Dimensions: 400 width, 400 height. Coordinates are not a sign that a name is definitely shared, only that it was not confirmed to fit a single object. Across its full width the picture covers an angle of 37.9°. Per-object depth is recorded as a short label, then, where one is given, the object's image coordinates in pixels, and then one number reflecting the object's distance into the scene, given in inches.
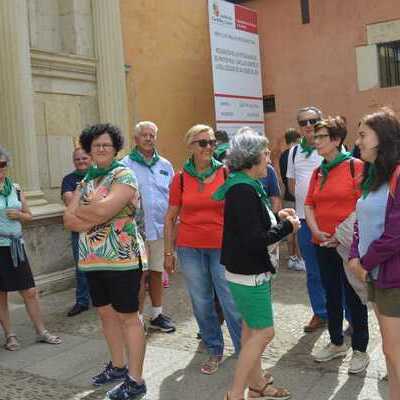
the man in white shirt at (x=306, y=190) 195.3
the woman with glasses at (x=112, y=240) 143.3
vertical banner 370.9
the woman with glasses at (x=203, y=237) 162.7
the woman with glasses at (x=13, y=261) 192.5
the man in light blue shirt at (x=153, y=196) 201.8
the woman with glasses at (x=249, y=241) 127.3
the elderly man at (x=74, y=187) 232.8
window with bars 428.5
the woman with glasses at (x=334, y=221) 160.9
